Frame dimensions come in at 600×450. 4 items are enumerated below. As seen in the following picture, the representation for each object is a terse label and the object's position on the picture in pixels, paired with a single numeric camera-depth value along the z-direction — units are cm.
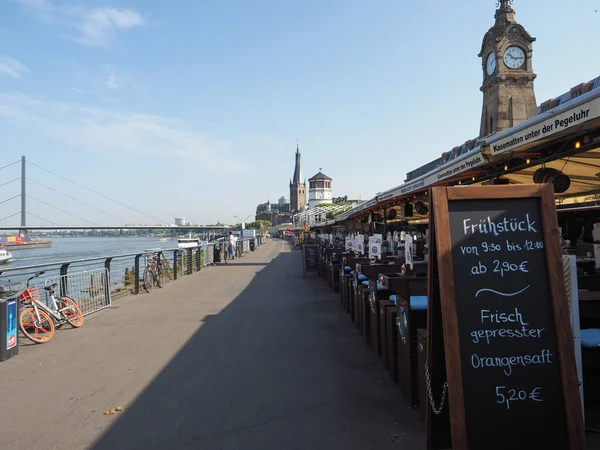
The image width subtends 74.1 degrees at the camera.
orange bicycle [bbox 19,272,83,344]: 617
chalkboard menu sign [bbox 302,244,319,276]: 1509
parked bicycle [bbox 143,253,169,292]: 1184
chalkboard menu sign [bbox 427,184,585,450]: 239
